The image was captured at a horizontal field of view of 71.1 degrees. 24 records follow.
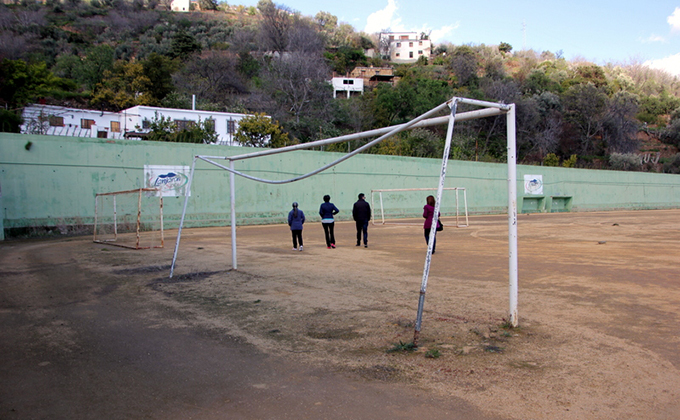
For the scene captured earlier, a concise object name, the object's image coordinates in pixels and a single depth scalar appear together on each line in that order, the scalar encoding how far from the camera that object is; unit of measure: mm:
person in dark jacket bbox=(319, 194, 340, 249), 14583
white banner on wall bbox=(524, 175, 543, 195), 38844
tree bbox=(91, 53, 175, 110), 49844
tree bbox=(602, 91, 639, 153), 64188
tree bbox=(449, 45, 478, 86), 77188
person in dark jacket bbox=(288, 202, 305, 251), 14133
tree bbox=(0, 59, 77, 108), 43841
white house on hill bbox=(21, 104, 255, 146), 37375
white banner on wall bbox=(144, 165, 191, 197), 23094
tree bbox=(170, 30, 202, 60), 75062
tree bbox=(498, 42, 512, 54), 126312
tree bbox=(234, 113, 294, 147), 33688
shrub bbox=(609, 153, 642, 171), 55906
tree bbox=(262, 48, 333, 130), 55844
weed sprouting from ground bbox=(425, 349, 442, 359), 4992
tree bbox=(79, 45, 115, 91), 60500
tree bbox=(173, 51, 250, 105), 59250
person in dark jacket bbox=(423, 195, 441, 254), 13391
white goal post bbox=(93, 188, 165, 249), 20672
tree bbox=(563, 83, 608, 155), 64875
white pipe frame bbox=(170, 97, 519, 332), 5776
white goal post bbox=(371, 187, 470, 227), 26005
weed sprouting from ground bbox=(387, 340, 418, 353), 5211
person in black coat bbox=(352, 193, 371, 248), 15062
